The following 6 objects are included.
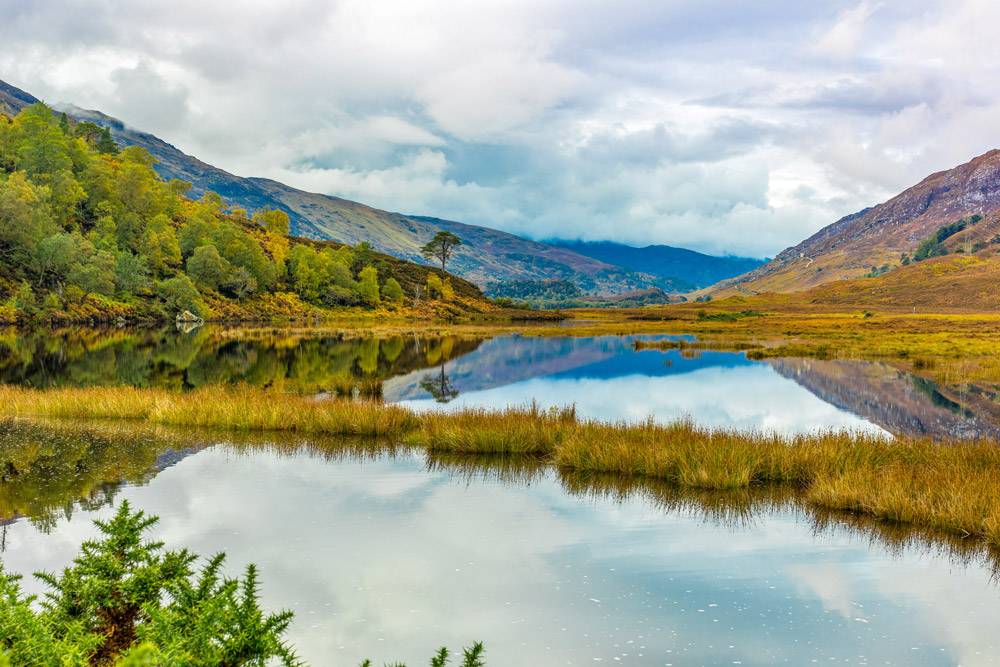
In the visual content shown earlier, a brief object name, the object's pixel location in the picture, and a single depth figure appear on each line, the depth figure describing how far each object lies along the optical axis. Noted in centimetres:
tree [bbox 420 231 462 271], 18950
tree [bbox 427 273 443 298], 17695
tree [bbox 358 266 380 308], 15288
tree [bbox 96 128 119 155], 14788
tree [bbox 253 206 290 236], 17134
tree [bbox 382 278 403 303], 16012
